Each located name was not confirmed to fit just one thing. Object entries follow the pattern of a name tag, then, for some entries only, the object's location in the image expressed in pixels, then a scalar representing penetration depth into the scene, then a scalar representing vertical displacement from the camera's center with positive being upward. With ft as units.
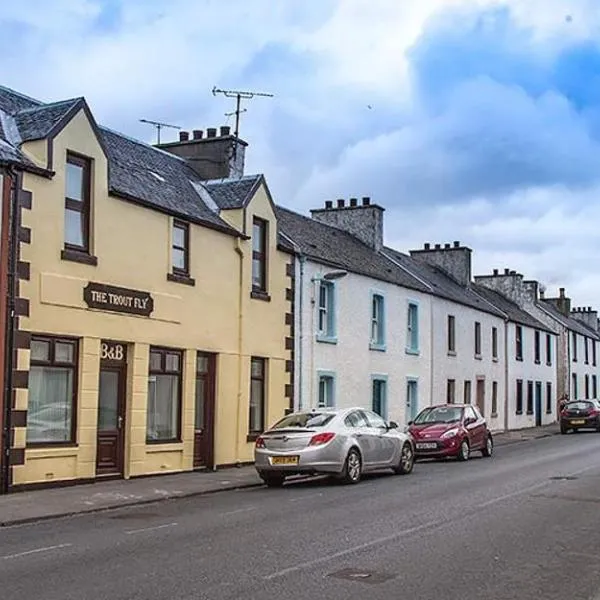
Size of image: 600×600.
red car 78.74 -3.82
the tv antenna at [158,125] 87.97 +25.06
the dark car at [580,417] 135.85 -3.87
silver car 56.49 -3.76
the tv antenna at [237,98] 86.63 +27.49
